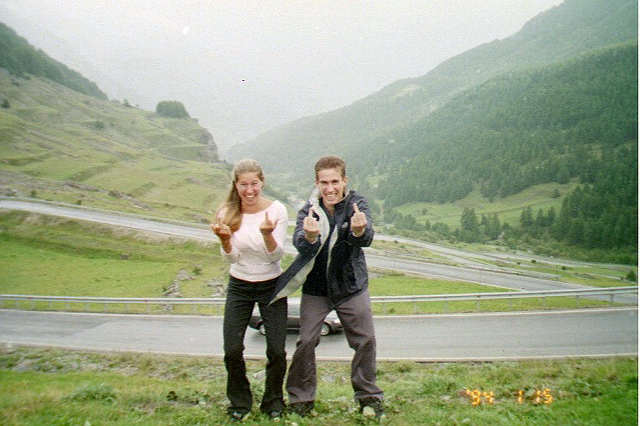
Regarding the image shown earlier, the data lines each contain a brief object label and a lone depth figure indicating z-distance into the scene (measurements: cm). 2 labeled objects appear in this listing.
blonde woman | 414
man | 411
